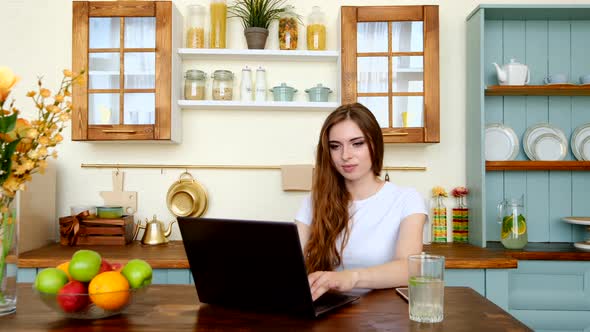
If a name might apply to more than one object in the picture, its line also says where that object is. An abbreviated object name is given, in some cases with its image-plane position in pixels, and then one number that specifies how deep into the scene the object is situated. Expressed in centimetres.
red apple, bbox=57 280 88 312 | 118
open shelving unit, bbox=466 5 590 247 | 314
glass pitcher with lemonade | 283
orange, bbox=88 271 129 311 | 120
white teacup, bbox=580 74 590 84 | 293
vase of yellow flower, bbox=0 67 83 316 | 117
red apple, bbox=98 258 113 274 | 125
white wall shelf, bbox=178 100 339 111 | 297
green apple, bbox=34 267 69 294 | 120
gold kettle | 295
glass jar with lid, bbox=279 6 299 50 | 305
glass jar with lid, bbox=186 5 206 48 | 304
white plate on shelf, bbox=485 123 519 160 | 310
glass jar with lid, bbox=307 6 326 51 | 305
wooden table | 117
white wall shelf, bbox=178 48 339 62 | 300
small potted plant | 302
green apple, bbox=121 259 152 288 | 124
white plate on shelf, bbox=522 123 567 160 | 311
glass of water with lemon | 121
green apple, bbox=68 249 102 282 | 121
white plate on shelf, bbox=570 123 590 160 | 311
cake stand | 278
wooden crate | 287
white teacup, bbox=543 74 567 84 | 292
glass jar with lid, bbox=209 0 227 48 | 302
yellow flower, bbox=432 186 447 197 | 309
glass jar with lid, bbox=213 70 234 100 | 302
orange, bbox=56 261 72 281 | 124
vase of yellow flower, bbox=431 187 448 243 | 309
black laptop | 118
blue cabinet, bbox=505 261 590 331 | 267
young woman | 202
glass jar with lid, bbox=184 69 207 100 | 300
